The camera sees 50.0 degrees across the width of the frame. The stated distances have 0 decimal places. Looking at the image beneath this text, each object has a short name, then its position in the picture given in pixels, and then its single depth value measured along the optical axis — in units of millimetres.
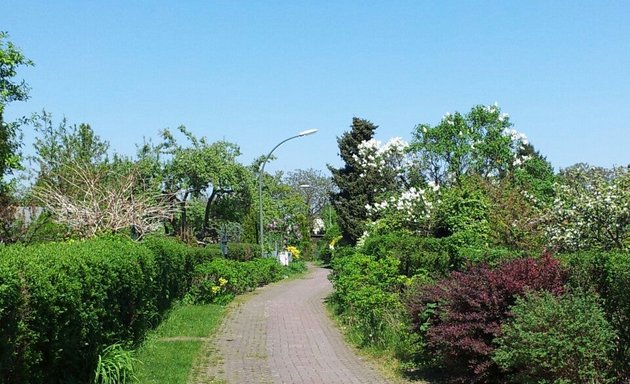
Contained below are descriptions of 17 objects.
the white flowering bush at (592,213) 15320
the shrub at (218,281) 20922
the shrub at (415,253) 18012
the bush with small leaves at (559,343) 7176
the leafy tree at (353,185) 45312
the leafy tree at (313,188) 90438
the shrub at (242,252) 32781
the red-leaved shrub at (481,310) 8469
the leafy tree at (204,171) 43938
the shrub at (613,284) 7555
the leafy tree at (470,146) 41781
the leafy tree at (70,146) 44125
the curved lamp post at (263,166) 28547
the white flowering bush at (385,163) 41750
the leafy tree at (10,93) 27297
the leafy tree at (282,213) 51875
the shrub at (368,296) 13055
